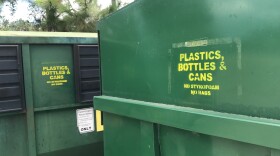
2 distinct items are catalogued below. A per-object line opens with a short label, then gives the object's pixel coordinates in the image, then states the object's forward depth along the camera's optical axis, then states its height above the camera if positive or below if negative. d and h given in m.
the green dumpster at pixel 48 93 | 3.15 -0.30
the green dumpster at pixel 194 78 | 1.40 -0.09
